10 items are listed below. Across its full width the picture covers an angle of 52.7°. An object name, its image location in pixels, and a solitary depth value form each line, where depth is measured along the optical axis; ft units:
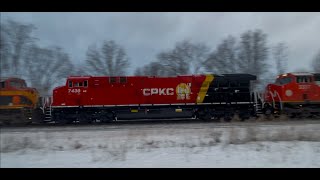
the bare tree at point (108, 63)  194.08
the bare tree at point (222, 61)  195.11
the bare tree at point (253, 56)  187.16
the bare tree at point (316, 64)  195.52
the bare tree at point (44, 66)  136.87
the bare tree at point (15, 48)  118.62
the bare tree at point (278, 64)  189.00
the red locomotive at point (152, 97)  69.41
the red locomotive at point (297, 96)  70.85
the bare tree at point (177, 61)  196.19
